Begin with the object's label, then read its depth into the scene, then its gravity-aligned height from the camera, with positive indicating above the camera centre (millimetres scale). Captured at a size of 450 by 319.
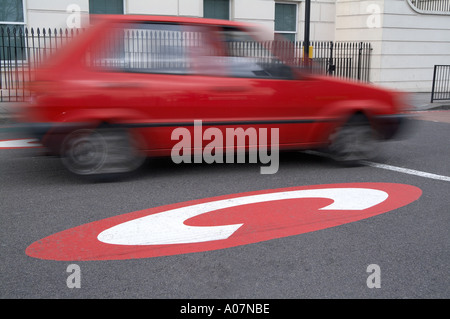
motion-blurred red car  5477 -335
